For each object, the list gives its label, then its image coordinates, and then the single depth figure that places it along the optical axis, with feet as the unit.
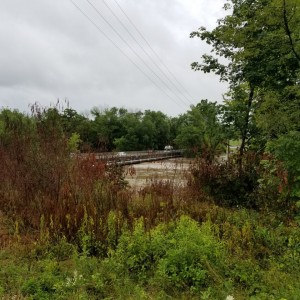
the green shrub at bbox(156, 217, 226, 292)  10.94
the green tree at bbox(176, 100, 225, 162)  27.25
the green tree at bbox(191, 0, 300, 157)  16.90
